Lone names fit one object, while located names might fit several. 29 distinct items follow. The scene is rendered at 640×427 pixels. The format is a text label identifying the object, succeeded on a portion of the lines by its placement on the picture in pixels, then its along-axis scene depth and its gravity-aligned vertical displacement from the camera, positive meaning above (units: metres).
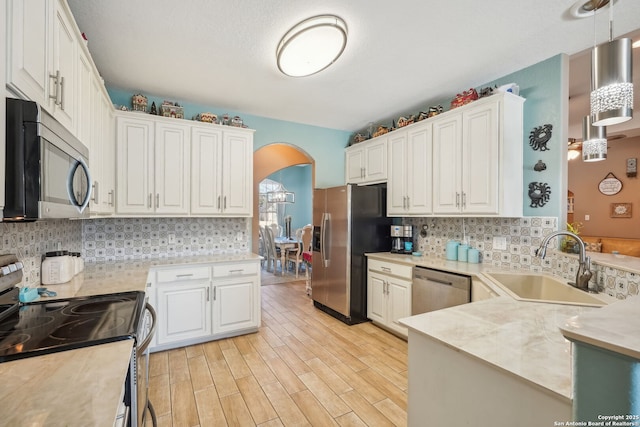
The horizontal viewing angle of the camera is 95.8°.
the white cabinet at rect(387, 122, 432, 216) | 3.06 +0.48
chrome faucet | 1.77 -0.32
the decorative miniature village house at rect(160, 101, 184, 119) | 3.04 +1.10
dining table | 6.34 -0.71
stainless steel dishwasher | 2.42 -0.67
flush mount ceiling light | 1.89 +1.19
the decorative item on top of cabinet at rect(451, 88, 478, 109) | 2.68 +1.10
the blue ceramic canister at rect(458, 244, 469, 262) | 2.89 -0.38
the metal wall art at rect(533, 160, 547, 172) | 2.43 +0.41
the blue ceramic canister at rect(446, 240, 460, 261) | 2.98 -0.37
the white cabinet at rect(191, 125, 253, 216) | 3.12 +0.47
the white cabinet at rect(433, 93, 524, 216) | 2.43 +0.51
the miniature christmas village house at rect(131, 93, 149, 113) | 2.93 +1.12
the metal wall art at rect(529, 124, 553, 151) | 2.41 +0.66
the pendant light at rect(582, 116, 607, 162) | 1.93 +0.48
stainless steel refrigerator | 3.46 -0.34
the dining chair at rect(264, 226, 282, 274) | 6.45 -0.78
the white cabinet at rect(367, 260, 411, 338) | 2.99 -0.88
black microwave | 0.81 +0.15
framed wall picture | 5.23 +0.09
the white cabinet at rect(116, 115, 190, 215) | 2.80 +0.47
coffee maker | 3.49 -0.31
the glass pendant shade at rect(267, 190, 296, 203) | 7.89 +0.49
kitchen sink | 1.88 -0.52
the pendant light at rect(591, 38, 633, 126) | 1.29 +0.60
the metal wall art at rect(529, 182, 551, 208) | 2.43 +0.18
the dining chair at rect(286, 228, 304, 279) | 5.99 -0.86
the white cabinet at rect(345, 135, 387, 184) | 3.63 +0.71
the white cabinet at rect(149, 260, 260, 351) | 2.74 -0.90
